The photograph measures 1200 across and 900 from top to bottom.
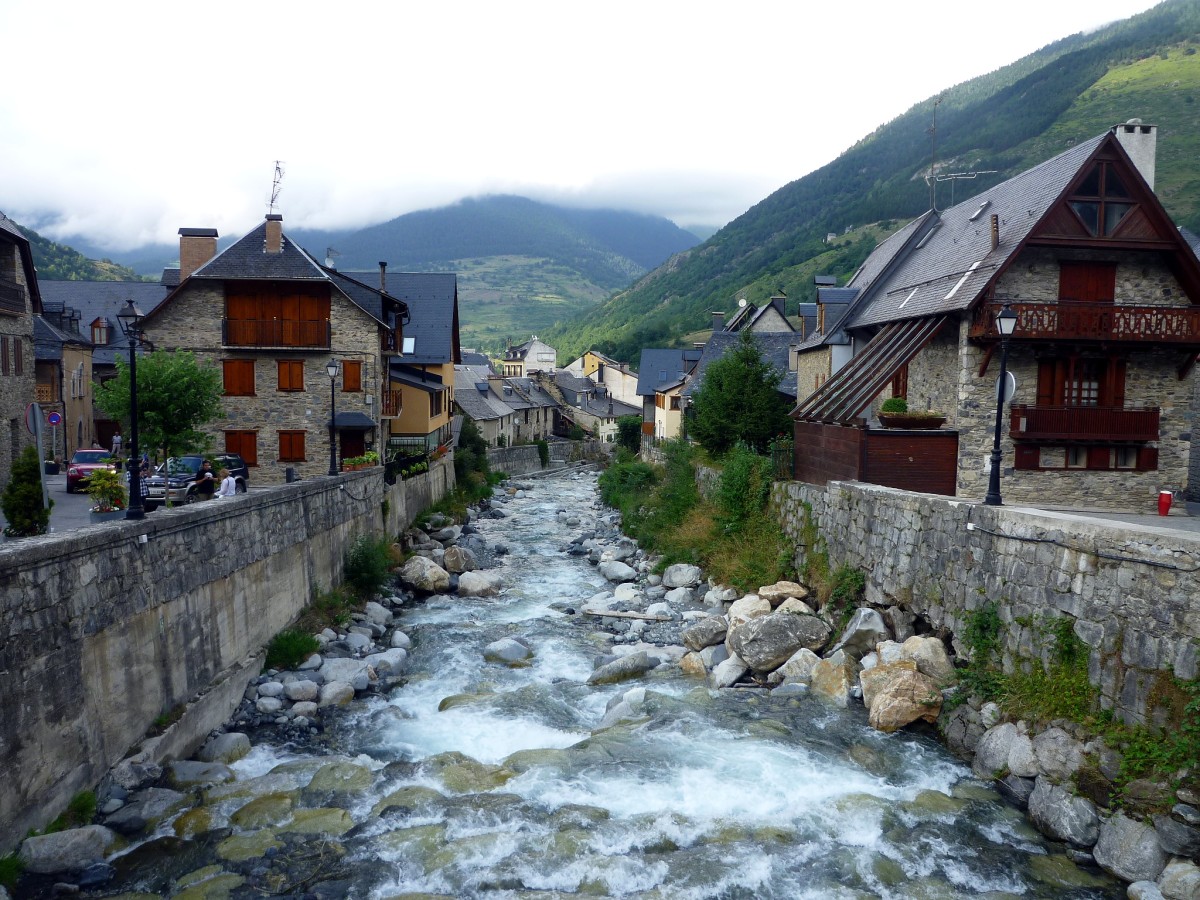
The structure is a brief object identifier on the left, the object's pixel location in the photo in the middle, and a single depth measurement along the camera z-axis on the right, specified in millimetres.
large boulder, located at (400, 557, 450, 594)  23016
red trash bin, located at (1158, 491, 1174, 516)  21109
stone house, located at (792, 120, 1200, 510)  20219
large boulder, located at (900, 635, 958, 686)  12977
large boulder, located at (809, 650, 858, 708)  13875
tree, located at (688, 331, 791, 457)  29078
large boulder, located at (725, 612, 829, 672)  15500
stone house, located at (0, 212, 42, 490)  26938
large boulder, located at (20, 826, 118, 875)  8570
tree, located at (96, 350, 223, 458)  20531
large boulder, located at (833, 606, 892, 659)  14922
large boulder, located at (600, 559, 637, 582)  24922
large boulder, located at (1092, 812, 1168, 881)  8586
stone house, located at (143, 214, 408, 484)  30266
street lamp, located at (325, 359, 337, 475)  23312
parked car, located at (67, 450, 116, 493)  25094
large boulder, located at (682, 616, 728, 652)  17125
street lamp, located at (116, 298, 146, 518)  11641
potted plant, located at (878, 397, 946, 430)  19969
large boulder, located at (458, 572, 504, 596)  22953
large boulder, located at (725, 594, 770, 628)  17594
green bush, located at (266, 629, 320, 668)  15516
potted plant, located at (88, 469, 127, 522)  12891
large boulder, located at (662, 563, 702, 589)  22828
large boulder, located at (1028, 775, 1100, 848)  9367
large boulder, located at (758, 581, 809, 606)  18516
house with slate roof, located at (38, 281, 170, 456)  41812
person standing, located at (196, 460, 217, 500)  20906
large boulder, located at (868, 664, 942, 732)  12641
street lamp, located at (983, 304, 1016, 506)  13055
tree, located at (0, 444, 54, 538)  10992
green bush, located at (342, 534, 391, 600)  21156
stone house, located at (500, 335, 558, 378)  113125
